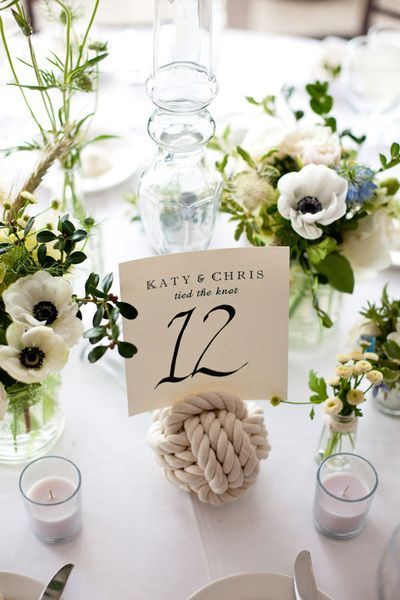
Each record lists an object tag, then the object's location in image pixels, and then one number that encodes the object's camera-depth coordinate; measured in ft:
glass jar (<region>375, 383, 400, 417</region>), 3.67
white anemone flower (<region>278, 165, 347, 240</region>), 3.33
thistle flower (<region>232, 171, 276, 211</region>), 3.63
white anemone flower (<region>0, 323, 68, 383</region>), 2.57
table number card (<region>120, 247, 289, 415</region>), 3.04
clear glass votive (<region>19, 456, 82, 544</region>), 3.04
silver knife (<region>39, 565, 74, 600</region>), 2.77
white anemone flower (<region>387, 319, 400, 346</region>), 3.57
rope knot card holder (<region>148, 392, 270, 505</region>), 3.11
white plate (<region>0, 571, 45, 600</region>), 2.76
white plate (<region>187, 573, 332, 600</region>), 2.81
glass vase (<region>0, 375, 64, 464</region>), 3.32
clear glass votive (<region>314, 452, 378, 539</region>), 3.09
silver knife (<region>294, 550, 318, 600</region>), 2.81
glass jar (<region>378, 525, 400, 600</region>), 2.81
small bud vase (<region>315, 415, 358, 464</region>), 3.24
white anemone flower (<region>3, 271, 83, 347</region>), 2.68
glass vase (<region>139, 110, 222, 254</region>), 3.53
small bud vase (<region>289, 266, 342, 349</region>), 3.99
